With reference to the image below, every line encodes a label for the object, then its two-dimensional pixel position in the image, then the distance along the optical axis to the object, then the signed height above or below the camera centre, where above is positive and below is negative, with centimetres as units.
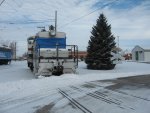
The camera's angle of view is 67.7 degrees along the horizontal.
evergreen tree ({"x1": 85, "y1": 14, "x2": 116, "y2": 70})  1349 +145
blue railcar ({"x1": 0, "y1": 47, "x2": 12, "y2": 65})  1941 +48
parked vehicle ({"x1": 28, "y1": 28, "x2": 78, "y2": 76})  768 +21
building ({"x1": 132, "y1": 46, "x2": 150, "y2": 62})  2780 +104
